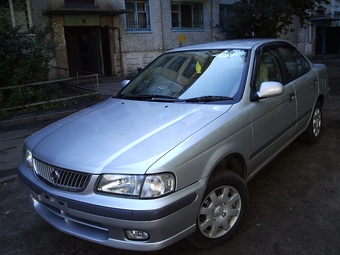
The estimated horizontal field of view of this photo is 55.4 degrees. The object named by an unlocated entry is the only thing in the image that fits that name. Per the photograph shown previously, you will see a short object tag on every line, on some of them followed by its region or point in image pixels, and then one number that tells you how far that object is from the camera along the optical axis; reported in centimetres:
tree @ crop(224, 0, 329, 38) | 1361
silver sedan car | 226
